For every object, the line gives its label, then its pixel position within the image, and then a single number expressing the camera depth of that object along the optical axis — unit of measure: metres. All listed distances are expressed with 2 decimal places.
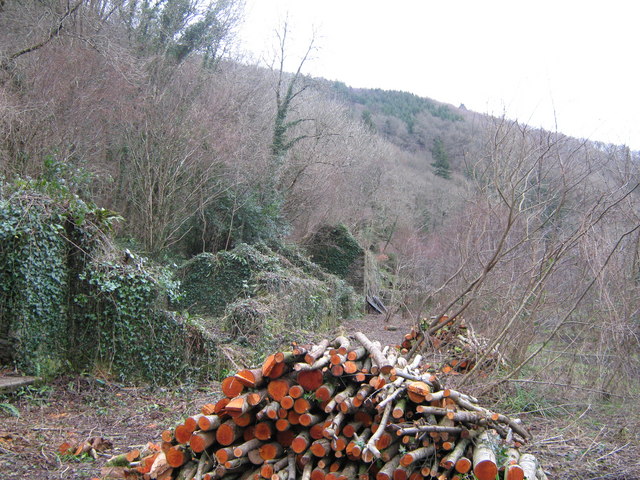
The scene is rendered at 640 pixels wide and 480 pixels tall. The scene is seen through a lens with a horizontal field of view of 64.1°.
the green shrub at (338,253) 23.14
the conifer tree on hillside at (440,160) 41.09
